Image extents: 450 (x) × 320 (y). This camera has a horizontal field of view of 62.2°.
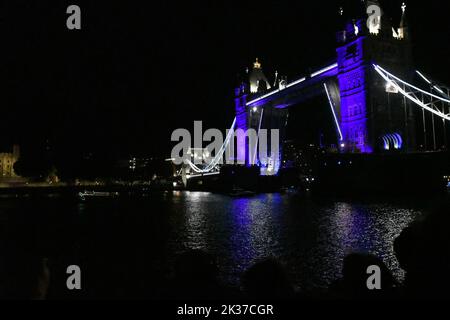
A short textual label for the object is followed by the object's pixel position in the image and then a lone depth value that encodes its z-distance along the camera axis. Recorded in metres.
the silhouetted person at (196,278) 2.54
